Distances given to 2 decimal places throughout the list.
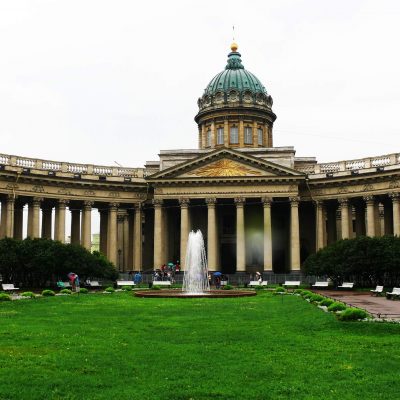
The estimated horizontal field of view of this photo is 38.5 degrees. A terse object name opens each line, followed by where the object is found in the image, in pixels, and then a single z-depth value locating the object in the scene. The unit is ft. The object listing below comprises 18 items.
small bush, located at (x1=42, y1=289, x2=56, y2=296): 129.29
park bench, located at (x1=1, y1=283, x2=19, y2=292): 142.72
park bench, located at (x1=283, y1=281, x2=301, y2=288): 181.46
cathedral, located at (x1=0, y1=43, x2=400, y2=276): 209.77
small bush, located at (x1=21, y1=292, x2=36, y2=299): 122.83
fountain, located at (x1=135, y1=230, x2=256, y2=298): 124.98
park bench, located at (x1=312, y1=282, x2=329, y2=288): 173.27
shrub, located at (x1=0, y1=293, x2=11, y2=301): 112.16
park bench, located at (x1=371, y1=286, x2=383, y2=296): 132.95
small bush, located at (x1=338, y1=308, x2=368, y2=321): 71.82
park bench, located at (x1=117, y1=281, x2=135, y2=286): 184.49
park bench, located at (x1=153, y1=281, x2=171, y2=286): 183.15
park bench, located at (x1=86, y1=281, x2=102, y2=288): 178.91
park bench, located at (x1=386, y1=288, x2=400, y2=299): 119.85
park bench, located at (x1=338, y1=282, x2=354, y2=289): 157.58
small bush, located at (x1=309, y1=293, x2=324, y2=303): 107.92
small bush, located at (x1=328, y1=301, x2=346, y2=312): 84.47
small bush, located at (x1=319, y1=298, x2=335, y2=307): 95.12
